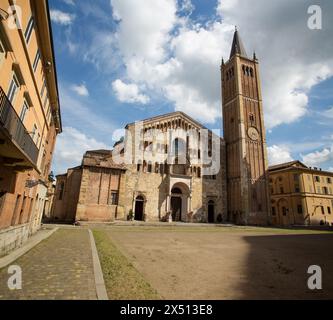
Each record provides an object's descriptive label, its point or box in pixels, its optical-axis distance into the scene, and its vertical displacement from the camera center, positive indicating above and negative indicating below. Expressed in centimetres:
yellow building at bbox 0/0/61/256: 696 +486
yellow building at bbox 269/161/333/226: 4081 +509
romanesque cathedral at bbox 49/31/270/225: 2703 +643
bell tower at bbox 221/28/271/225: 3338 +1280
